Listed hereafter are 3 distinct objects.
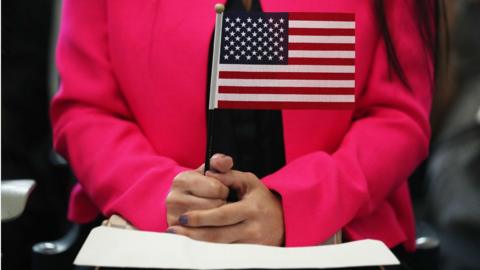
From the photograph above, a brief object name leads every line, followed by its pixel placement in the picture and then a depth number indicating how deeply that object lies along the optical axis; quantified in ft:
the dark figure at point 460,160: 8.72
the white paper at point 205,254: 6.13
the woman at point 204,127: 6.49
